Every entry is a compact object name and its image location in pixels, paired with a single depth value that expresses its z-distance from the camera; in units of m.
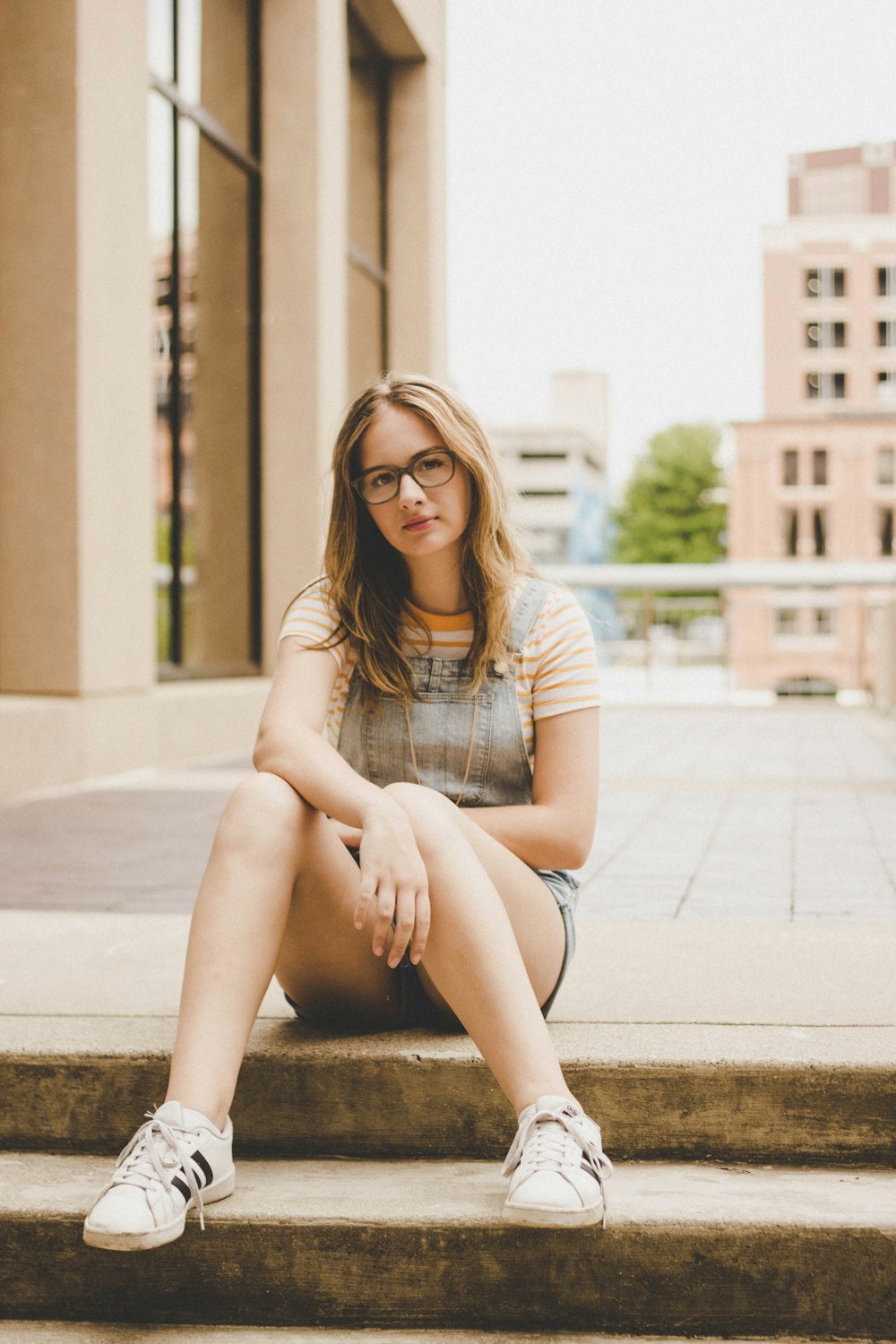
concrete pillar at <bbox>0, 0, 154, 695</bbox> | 7.24
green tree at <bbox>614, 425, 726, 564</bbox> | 68.06
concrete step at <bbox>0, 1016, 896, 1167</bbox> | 2.58
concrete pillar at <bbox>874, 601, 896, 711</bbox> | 15.93
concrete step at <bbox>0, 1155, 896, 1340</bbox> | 2.30
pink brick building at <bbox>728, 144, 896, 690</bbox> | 59.91
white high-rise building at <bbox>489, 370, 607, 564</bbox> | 94.44
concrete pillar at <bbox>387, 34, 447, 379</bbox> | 14.43
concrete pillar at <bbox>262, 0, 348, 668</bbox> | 11.07
